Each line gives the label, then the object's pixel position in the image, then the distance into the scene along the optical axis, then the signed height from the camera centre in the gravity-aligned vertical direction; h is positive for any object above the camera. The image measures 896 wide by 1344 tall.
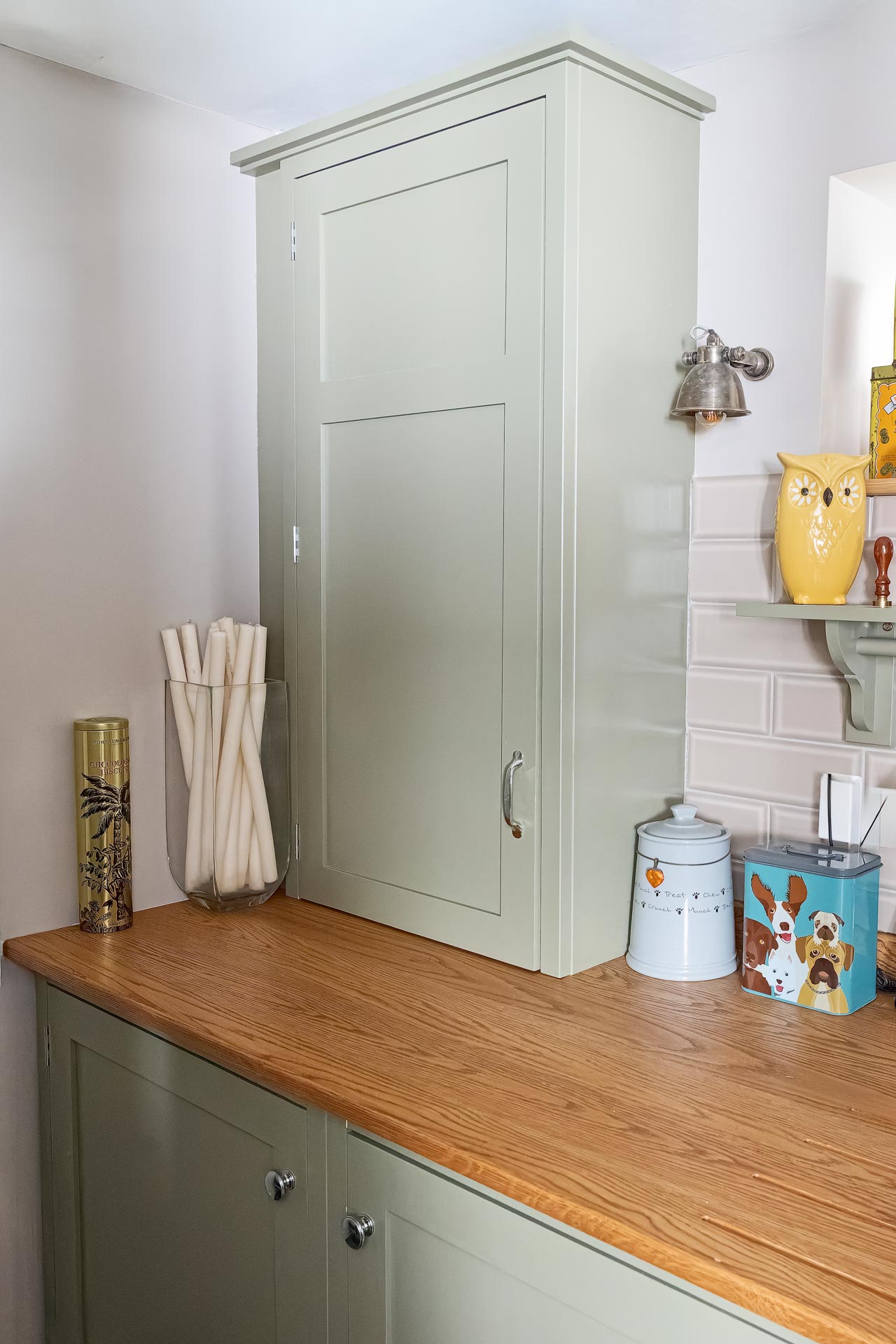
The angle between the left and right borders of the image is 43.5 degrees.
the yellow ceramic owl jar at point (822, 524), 1.45 +0.08
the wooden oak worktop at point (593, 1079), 0.96 -0.55
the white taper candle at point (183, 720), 1.84 -0.22
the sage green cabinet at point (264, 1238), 1.09 -0.75
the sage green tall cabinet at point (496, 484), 1.51 +0.15
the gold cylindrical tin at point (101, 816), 1.76 -0.36
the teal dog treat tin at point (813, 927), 1.43 -0.44
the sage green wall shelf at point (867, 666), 1.51 -0.11
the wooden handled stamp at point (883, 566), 1.46 +0.03
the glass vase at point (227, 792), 1.80 -0.33
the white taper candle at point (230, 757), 1.80 -0.27
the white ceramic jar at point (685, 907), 1.55 -0.44
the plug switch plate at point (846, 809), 1.53 -0.30
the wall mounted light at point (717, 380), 1.55 +0.29
